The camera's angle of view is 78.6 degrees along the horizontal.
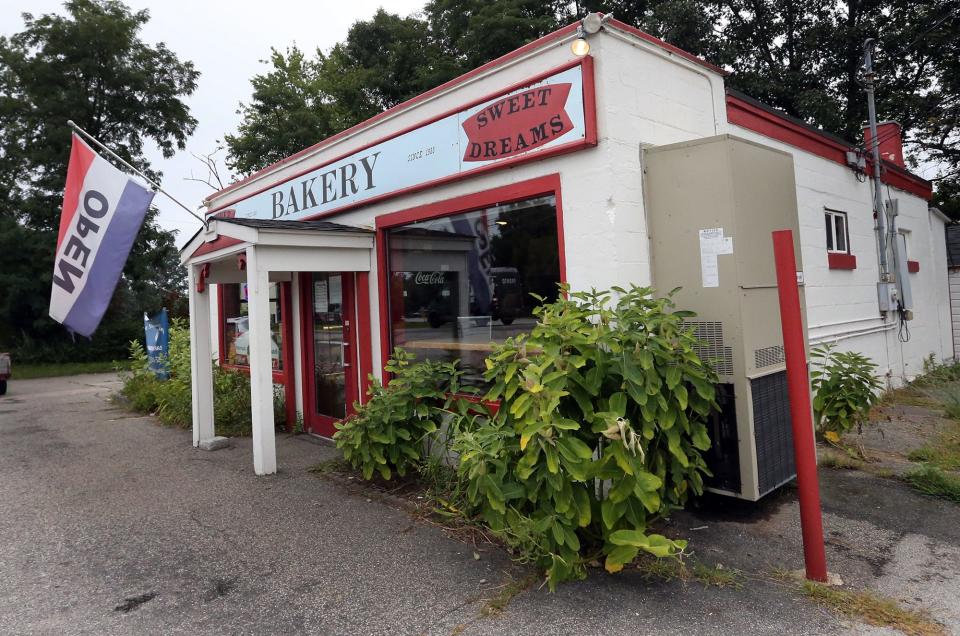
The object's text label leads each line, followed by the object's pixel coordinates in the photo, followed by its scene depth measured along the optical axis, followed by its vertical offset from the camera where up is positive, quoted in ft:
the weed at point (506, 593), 9.72 -4.48
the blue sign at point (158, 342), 34.40 +0.73
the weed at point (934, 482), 14.17 -4.22
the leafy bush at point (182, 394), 25.08 -2.06
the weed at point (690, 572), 10.42 -4.50
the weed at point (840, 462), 16.79 -4.18
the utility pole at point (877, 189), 27.09 +5.83
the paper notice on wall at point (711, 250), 13.10 +1.66
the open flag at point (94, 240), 20.33 +4.09
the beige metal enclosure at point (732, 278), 12.89 +1.05
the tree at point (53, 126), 66.85 +27.83
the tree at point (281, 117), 73.61 +29.99
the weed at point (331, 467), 17.96 -3.80
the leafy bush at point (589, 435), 9.84 -1.86
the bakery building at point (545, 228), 13.46 +3.07
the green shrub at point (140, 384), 30.76 -1.70
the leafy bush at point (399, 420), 15.55 -2.13
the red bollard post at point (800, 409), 10.05 -1.54
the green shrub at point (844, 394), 16.65 -2.20
